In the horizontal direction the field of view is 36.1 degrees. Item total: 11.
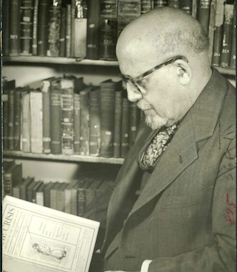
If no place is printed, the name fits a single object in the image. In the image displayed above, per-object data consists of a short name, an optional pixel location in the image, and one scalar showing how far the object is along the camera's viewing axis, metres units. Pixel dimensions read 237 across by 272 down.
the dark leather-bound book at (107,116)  1.59
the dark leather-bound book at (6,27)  1.52
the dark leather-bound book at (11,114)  1.67
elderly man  1.01
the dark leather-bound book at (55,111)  1.63
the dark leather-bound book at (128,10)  1.35
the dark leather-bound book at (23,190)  1.77
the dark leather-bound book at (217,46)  1.33
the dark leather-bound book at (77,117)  1.63
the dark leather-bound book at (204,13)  1.31
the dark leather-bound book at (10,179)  1.76
